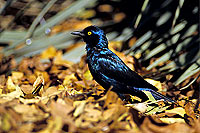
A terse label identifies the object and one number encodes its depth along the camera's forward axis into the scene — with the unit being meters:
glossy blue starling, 5.84
